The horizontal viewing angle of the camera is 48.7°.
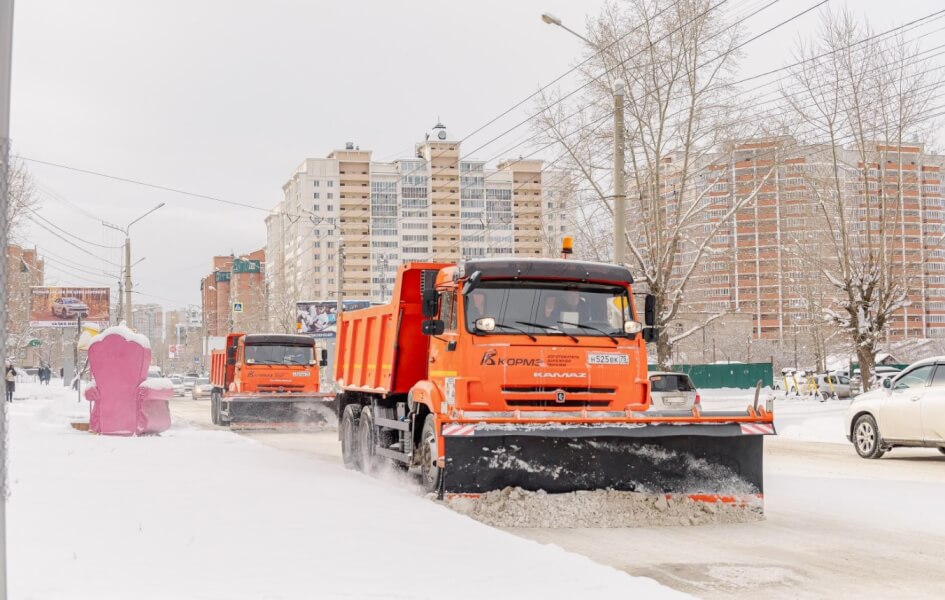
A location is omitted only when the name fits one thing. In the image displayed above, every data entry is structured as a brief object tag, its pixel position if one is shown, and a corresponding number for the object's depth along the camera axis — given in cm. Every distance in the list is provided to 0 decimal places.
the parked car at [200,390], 5816
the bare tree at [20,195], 4219
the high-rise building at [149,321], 18238
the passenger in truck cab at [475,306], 1161
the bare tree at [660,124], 2773
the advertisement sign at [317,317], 7156
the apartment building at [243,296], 10159
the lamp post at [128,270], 4600
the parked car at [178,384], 7484
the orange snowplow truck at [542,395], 1053
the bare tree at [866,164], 2725
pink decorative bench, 2192
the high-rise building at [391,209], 12925
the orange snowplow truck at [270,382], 2638
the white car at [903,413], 1614
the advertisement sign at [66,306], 7519
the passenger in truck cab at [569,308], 1174
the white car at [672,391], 2283
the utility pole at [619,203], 2009
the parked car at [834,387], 5119
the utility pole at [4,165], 364
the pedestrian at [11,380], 3997
